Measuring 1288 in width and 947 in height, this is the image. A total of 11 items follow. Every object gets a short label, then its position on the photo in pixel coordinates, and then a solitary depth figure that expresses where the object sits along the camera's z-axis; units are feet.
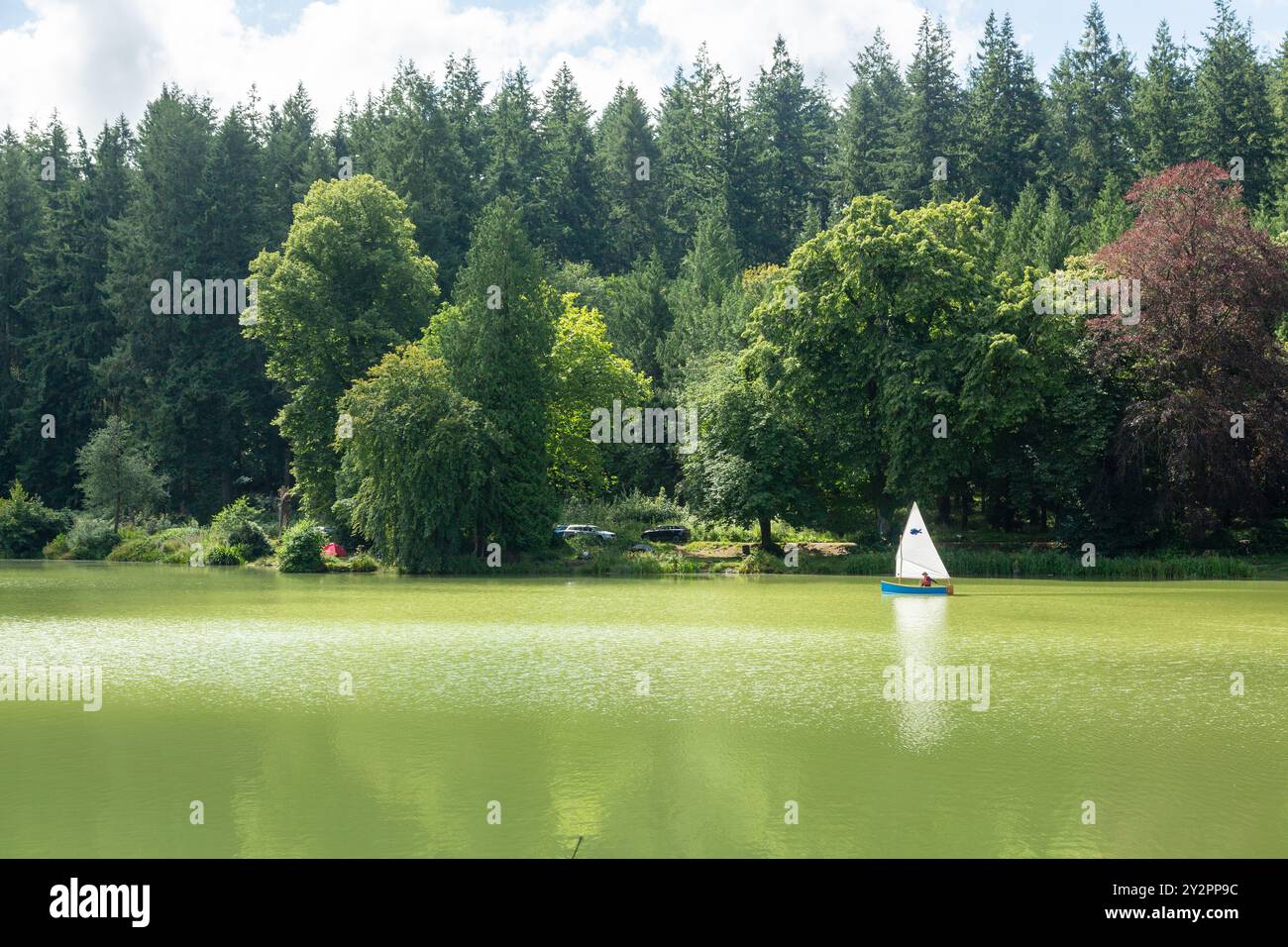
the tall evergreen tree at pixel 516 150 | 303.07
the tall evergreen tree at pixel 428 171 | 261.03
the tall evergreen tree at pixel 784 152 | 310.45
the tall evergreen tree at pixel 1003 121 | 271.08
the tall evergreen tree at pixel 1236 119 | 244.83
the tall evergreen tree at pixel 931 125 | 267.39
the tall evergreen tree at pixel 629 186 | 323.37
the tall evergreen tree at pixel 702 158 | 309.83
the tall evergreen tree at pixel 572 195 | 311.68
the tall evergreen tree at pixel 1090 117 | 272.10
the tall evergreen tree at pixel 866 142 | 285.02
